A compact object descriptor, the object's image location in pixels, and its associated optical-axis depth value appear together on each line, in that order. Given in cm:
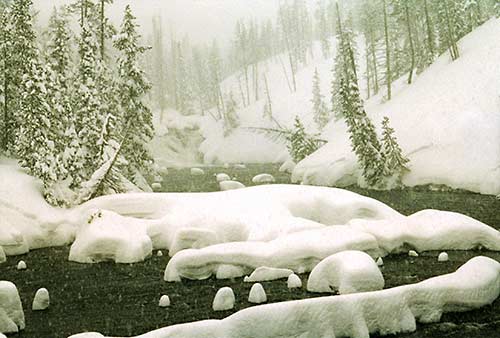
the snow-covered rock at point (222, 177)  4102
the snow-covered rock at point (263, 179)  3913
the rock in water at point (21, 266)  1609
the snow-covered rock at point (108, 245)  1670
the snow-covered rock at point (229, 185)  3186
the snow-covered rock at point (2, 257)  1700
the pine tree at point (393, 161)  3070
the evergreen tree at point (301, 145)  4369
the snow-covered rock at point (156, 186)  3616
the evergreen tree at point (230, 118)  7700
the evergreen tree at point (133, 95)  2747
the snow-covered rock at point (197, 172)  4918
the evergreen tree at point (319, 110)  6781
